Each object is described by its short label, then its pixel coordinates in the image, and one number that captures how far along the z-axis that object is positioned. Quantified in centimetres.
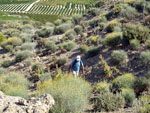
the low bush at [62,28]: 2105
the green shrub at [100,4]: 2975
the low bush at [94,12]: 2451
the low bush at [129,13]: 1634
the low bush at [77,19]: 2445
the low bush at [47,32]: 2112
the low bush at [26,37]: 2041
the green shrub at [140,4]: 1750
